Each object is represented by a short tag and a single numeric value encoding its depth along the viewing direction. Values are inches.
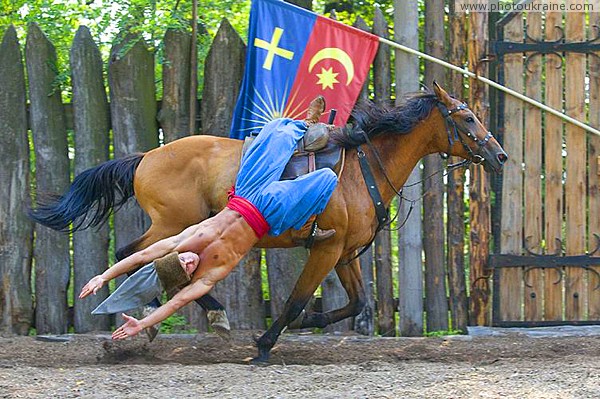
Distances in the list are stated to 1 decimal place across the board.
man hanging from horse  440.8
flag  581.0
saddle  511.2
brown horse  528.1
